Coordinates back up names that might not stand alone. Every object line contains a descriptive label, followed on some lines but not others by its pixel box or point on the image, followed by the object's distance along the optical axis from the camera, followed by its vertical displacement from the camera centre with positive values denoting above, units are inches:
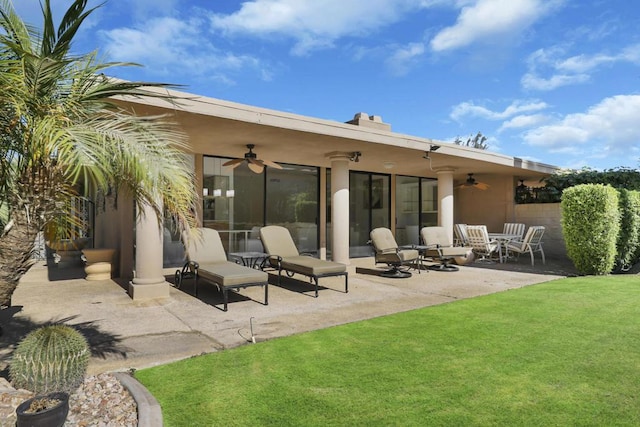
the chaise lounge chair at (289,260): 307.0 -38.3
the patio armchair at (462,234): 526.9 -24.7
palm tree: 116.8 +26.2
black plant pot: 100.6 -52.9
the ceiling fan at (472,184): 557.0 +46.5
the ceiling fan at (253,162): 362.9 +52.1
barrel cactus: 122.8 -47.5
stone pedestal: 368.5 -45.2
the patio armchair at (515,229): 558.3 -19.2
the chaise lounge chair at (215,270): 259.4 -39.2
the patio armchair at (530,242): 487.8 -34.8
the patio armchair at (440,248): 435.8 -37.5
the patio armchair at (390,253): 389.4 -38.4
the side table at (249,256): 356.5 -36.8
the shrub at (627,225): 402.6 -10.0
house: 289.7 +47.8
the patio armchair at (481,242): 502.9 -34.7
